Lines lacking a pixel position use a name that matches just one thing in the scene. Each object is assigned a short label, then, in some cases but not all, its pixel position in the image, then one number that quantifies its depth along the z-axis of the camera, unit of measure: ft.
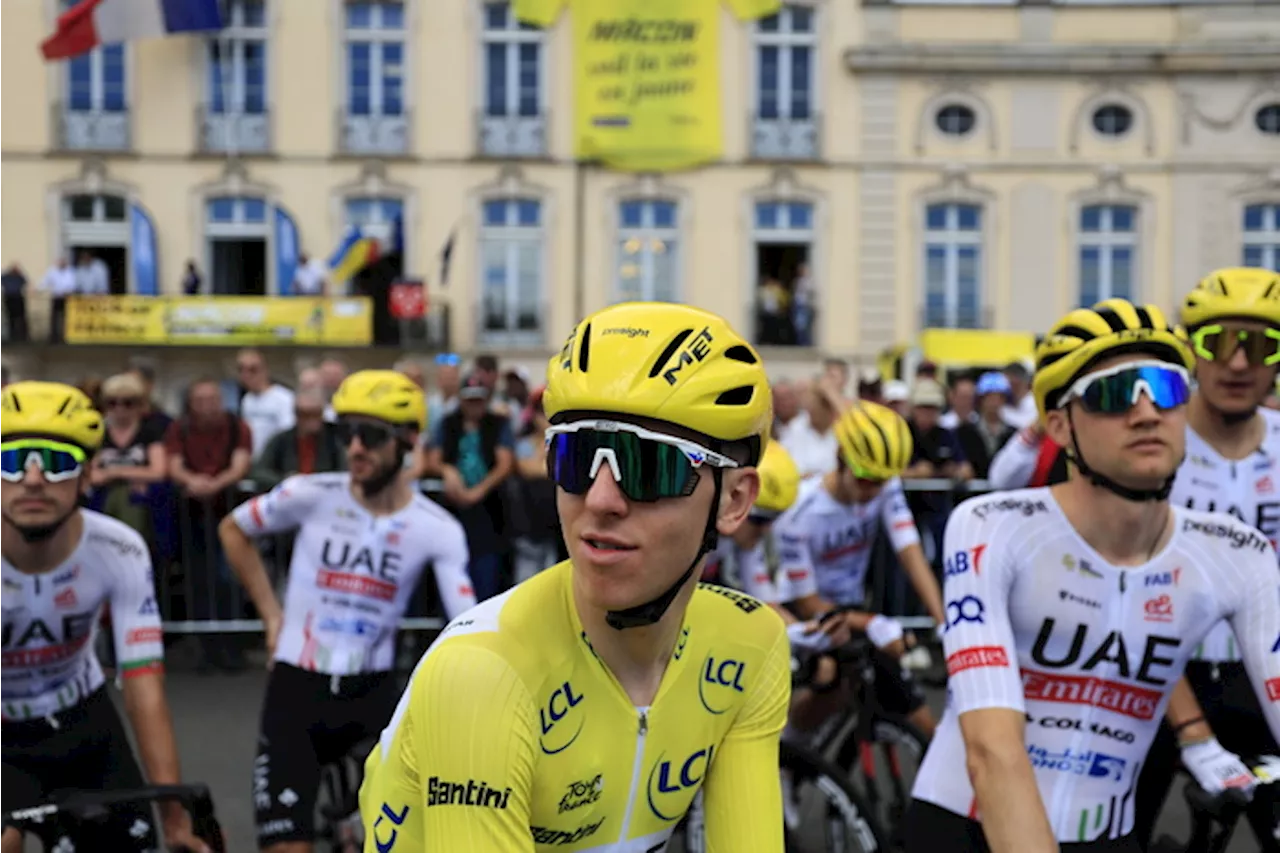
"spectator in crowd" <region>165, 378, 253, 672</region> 33.76
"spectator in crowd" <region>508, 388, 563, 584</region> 33.68
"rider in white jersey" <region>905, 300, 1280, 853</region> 10.75
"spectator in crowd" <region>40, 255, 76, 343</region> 95.20
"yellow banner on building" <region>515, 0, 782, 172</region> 76.18
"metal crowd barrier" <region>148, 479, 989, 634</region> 33.86
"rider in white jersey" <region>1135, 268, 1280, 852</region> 14.39
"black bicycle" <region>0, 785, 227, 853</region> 12.05
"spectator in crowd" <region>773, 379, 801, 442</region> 42.19
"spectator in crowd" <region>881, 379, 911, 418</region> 40.27
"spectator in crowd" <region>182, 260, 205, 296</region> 96.84
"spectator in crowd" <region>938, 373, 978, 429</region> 39.19
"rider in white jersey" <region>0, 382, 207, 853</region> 13.20
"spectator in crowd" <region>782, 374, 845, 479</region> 36.83
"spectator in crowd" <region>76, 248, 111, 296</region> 97.30
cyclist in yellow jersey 7.34
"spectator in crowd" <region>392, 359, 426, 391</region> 42.70
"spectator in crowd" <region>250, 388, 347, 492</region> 33.24
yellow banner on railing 93.56
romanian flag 95.61
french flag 84.58
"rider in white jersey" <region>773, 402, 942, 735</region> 19.33
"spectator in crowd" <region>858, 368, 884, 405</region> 41.97
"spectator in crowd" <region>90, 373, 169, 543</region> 32.96
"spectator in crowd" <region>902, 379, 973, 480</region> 35.58
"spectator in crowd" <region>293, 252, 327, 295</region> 96.12
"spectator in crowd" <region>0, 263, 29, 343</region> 91.09
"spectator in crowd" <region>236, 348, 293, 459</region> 39.52
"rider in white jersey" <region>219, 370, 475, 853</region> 17.24
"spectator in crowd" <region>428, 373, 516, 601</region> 33.81
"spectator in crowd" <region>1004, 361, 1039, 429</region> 40.65
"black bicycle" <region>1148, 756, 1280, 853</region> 10.84
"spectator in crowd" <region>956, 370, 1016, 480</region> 36.70
